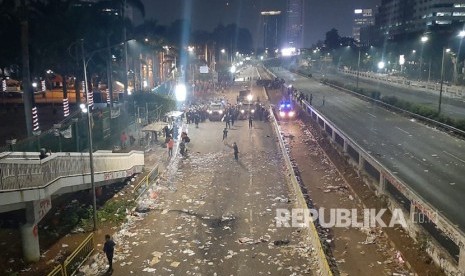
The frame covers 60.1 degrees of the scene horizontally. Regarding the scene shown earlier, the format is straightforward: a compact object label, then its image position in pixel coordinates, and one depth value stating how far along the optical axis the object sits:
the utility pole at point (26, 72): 23.89
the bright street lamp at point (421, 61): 76.06
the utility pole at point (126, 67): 40.12
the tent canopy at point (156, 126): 31.95
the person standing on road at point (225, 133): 34.59
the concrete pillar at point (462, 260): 10.85
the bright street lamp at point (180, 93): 53.60
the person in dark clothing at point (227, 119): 39.78
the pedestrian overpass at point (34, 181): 12.55
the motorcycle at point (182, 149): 29.31
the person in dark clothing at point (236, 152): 28.23
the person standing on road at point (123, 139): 30.12
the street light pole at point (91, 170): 15.66
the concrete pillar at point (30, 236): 13.69
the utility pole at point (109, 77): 37.22
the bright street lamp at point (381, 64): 97.41
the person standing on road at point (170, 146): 29.06
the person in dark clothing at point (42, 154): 14.62
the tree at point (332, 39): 162.93
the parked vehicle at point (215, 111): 45.00
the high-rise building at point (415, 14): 132.38
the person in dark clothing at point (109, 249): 13.11
